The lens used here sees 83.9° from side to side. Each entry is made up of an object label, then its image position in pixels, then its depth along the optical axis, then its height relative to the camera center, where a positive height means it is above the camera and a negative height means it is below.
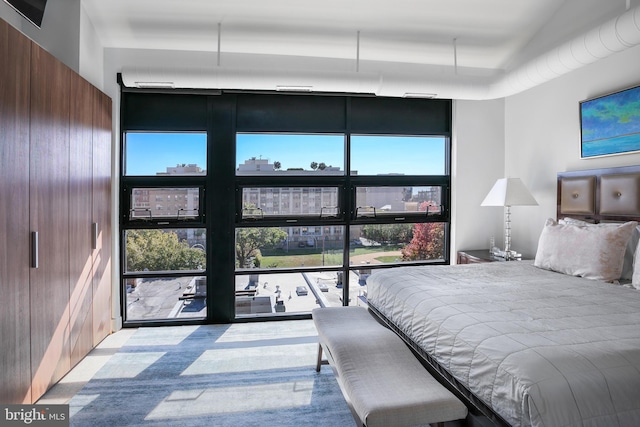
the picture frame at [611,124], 2.91 +0.78
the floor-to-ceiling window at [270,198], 3.97 +0.16
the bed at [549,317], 1.35 -0.56
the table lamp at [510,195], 3.65 +0.19
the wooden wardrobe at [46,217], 2.11 -0.05
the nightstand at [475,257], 3.90 -0.49
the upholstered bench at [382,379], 1.60 -0.86
